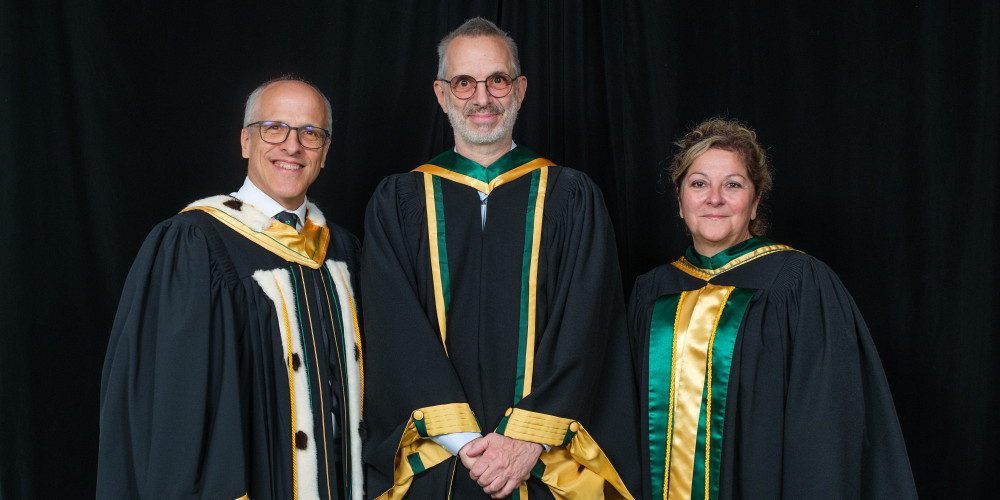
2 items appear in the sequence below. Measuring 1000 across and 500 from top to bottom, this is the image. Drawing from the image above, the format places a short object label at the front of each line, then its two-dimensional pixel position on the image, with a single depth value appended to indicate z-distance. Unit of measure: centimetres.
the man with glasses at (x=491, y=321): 221
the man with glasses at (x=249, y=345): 201
